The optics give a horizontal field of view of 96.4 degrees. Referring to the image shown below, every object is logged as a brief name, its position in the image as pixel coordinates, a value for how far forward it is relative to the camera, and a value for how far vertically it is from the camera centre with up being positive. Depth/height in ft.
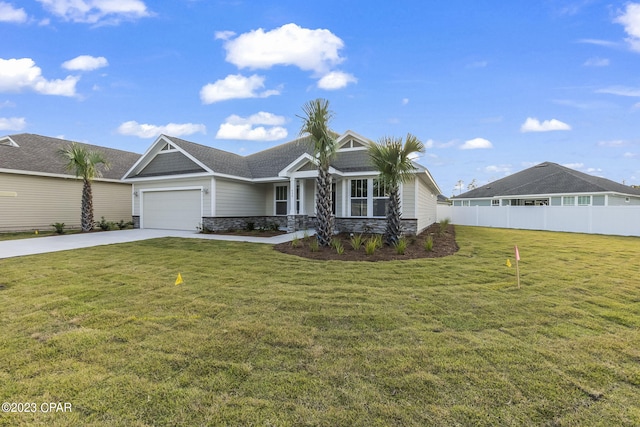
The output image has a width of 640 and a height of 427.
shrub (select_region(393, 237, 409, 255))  29.06 -3.80
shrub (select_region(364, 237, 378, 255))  28.78 -3.76
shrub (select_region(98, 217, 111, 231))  51.47 -2.44
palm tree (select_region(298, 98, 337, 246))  32.89 +7.23
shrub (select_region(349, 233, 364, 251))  31.40 -3.66
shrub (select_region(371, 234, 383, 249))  32.19 -3.65
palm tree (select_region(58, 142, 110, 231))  47.47 +7.37
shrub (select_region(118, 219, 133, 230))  54.60 -2.49
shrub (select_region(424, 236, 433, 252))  30.89 -3.84
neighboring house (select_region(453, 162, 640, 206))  66.59 +5.18
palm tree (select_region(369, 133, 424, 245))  32.50 +5.30
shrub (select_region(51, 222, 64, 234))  46.09 -2.48
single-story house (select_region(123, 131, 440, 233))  45.85 +3.79
